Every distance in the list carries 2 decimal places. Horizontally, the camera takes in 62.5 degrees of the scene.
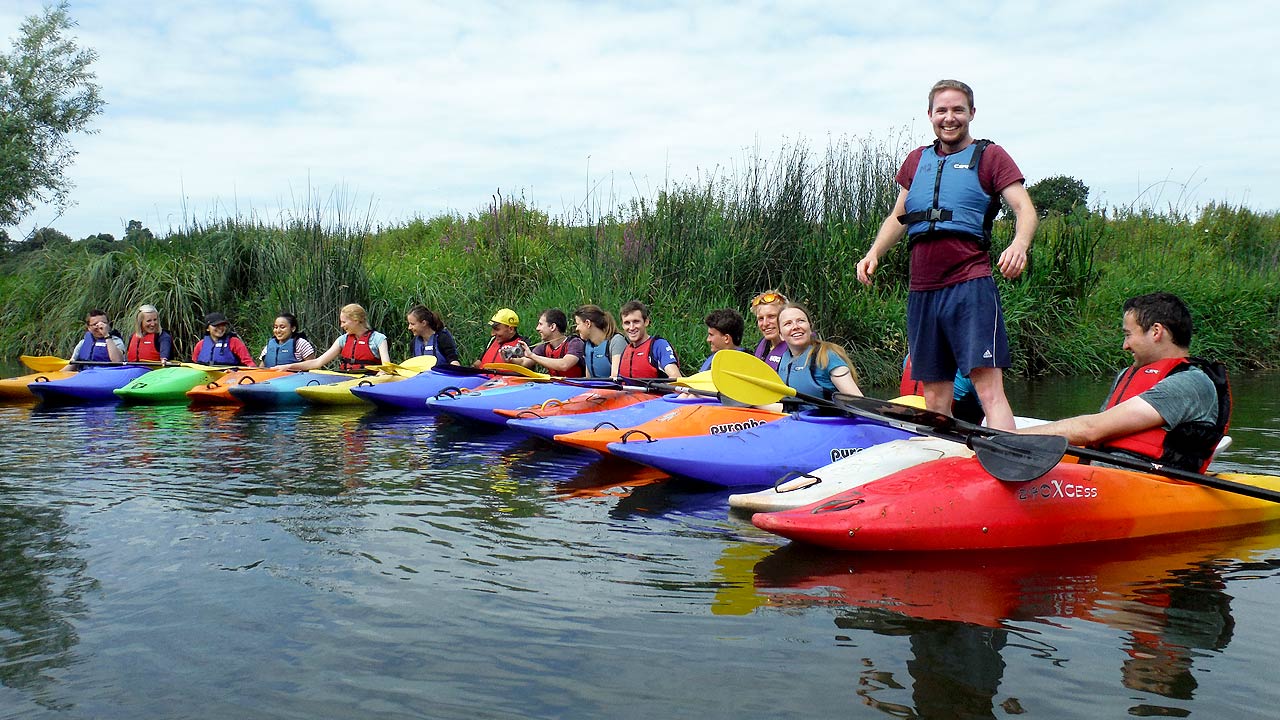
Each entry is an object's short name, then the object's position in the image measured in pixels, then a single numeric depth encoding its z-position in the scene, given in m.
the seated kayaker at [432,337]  9.27
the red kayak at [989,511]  3.60
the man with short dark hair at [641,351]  7.66
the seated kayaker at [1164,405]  3.83
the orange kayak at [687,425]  5.31
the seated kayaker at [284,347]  9.74
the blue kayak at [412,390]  8.28
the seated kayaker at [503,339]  8.89
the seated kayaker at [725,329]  7.02
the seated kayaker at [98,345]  10.30
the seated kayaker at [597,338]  8.22
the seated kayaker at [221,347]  10.02
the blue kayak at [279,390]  8.70
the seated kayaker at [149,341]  10.59
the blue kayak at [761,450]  4.86
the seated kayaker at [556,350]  8.52
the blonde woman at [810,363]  5.42
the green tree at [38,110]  17.97
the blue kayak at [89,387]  9.15
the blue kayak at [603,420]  6.00
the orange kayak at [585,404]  6.55
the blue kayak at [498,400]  7.05
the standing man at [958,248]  3.79
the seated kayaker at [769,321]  6.53
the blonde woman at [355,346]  9.47
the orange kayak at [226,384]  8.79
